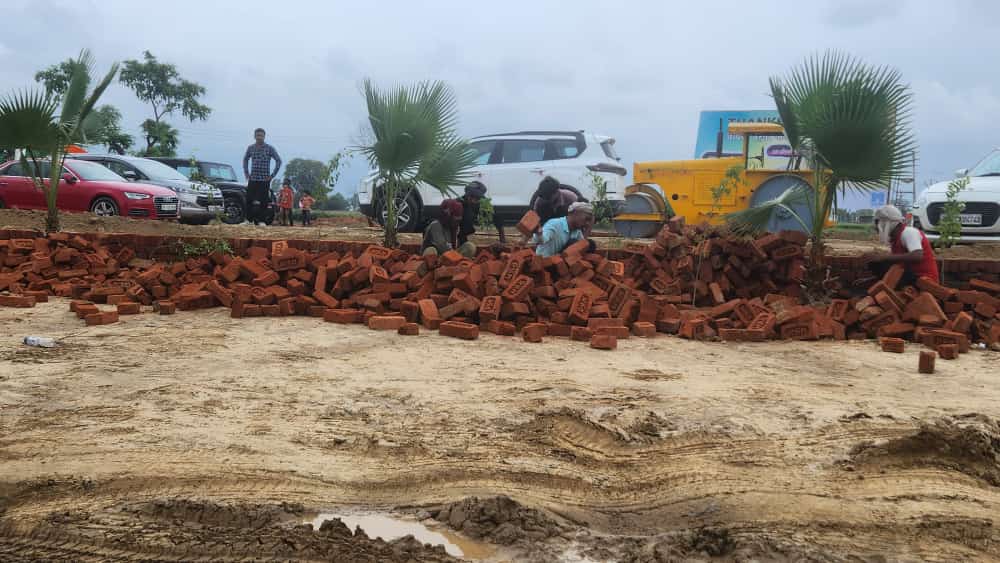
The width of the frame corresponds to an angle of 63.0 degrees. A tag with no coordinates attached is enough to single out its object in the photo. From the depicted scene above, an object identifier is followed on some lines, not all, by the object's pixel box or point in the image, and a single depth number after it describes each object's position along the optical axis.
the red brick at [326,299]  7.57
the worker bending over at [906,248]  7.72
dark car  18.08
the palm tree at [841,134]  7.61
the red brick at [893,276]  7.60
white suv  12.66
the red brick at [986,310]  7.31
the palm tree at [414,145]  9.13
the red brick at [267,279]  7.78
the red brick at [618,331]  6.70
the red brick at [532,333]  6.70
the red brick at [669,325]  7.24
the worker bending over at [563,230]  8.56
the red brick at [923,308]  7.09
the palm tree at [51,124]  10.40
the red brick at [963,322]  6.97
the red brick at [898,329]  7.06
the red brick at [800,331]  7.10
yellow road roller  13.29
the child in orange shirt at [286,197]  18.22
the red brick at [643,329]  7.07
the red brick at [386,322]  6.93
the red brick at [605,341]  6.43
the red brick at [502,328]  6.92
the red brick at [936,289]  7.41
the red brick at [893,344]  6.62
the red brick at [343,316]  7.25
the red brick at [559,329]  6.98
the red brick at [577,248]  7.93
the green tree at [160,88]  29.67
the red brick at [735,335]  7.03
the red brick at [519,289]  7.19
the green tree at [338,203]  46.15
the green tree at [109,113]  23.66
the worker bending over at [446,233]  8.78
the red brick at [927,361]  5.77
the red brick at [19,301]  7.67
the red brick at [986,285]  7.72
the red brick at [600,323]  6.92
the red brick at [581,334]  6.79
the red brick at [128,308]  7.32
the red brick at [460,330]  6.66
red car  13.77
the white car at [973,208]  10.41
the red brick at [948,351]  6.35
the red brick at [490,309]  7.06
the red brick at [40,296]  8.04
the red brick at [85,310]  7.01
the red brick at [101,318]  6.83
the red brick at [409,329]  6.71
